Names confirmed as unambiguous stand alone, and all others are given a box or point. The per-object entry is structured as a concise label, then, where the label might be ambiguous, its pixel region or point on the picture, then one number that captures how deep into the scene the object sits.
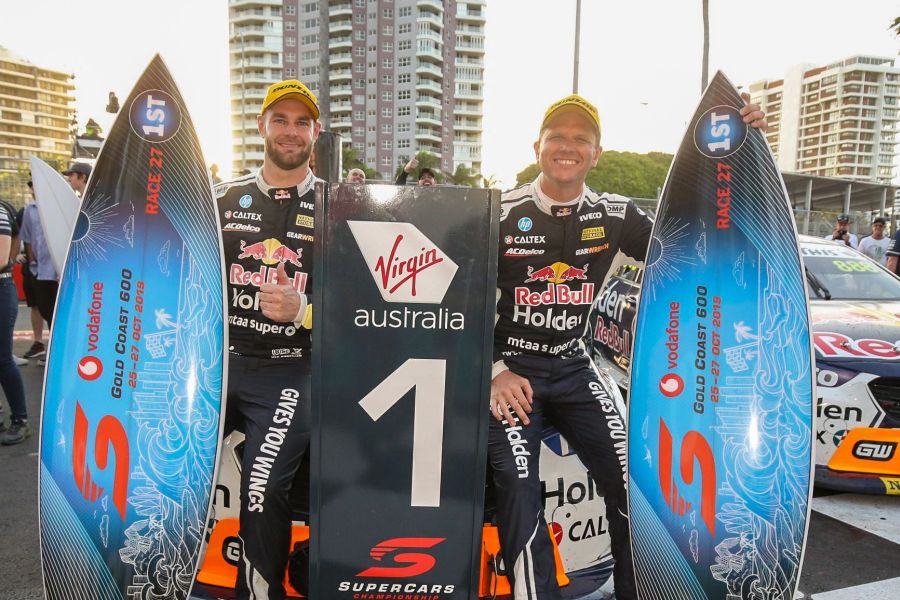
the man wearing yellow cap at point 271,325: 1.90
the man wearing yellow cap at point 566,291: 2.15
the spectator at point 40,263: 5.84
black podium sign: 1.51
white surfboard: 2.54
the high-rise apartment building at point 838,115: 125.12
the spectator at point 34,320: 6.76
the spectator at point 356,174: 5.48
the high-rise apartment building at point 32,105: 122.69
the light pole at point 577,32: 15.12
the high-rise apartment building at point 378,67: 75.19
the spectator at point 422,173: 6.09
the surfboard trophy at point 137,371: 1.97
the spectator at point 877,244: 10.48
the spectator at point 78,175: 4.89
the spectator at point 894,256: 7.99
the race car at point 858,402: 3.29
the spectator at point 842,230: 11.20
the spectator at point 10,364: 4.08
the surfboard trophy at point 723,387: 2.01
